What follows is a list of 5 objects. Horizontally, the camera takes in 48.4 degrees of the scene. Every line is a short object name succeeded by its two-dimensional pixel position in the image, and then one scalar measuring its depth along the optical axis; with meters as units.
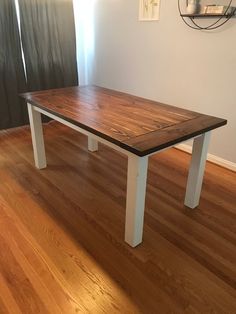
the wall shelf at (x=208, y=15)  2.13
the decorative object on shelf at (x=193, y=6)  2.26
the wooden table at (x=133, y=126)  1.39
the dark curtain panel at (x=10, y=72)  2.87
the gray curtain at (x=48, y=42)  3.04
